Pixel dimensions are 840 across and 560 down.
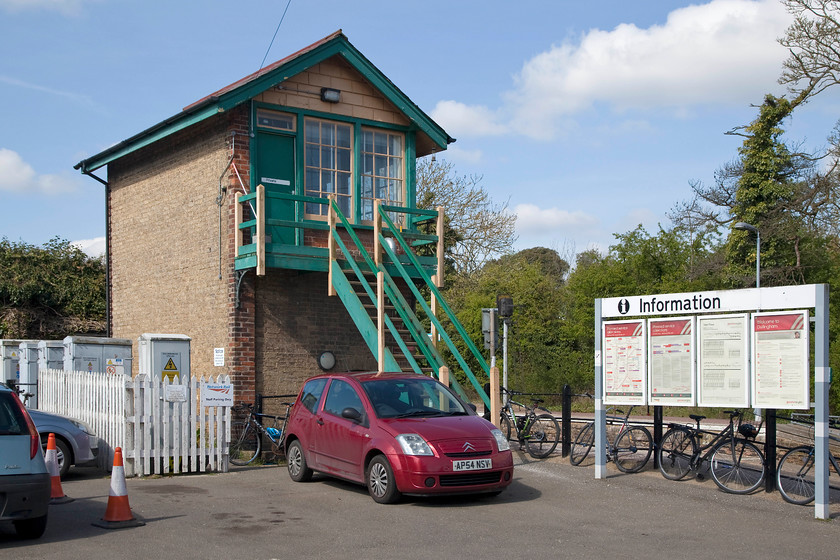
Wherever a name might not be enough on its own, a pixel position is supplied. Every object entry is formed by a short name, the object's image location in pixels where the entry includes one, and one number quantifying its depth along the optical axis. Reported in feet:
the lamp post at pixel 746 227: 98.68
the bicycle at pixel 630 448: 42.65
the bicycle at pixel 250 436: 48.32
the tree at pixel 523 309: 125.59
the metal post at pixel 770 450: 36.42
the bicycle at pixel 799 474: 34.47
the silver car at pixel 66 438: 41.06
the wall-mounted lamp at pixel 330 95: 56.44
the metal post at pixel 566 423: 47.62
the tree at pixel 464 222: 139.64
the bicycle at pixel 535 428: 48.01
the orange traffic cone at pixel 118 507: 29.32
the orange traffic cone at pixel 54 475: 33.88
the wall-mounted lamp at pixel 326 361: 55.57
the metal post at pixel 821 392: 32.42
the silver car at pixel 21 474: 25.59
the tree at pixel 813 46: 105.19
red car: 32.94
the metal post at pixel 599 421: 41.22
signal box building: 51.80
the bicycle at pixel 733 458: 37.17
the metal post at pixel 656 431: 41.91
